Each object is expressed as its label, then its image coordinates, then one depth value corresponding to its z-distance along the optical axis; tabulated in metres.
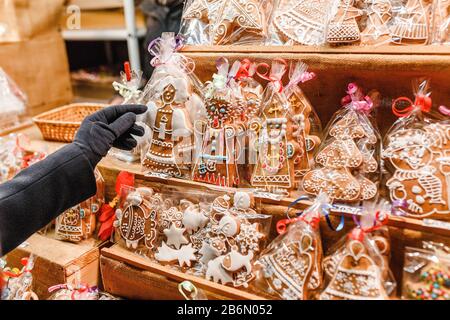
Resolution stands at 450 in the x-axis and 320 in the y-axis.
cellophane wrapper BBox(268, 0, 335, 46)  1.42
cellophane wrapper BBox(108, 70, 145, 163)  1.69
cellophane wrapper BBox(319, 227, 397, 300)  1.01
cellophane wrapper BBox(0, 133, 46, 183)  1.87
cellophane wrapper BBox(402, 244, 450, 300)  0.98
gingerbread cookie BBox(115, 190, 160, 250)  1.42
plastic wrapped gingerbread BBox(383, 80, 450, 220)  1.11
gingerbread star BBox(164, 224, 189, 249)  1.36
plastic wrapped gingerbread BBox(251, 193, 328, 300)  1.09
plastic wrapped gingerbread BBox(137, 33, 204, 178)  1.42
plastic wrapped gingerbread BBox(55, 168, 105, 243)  1.57
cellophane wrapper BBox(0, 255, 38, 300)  1.37
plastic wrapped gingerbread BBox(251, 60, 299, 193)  1.29
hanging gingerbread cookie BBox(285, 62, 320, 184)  1.31
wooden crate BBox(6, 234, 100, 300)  1.45
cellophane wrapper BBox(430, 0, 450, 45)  1.26
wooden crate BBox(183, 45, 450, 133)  1.21
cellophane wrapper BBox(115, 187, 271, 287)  1.22
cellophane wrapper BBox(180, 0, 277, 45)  1.51
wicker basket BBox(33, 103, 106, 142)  2.02
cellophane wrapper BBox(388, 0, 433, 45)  1.27
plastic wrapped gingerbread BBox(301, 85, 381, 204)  1.19
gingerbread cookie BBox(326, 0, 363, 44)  1.28
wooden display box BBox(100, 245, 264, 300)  1.21
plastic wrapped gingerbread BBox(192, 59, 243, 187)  1.35
